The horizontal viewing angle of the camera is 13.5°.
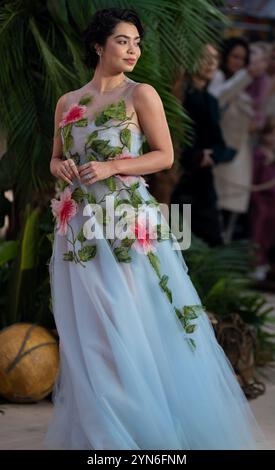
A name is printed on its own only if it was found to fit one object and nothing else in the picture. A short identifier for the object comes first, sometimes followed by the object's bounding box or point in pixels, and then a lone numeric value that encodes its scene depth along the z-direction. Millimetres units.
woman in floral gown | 4387
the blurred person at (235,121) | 10188
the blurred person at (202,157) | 8703
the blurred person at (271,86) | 10672
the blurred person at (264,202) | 10891
